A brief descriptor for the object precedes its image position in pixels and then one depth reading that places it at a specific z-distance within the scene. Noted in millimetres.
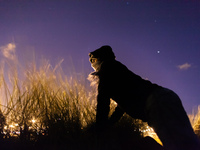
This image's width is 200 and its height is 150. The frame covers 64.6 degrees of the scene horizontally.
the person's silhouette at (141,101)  1092
